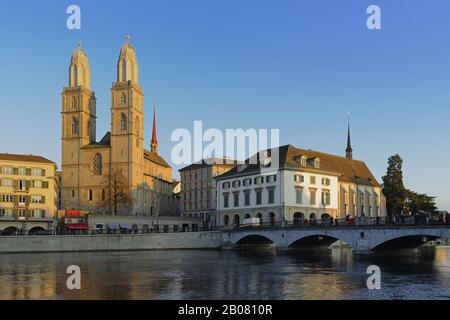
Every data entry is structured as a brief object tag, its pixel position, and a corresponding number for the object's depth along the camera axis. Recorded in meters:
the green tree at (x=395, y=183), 101.38
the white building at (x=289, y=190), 88.25
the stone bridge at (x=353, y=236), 55.38
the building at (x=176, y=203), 163.75
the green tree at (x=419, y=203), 113.89
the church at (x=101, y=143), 119.88
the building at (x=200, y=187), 141.00
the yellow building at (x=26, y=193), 94.56
